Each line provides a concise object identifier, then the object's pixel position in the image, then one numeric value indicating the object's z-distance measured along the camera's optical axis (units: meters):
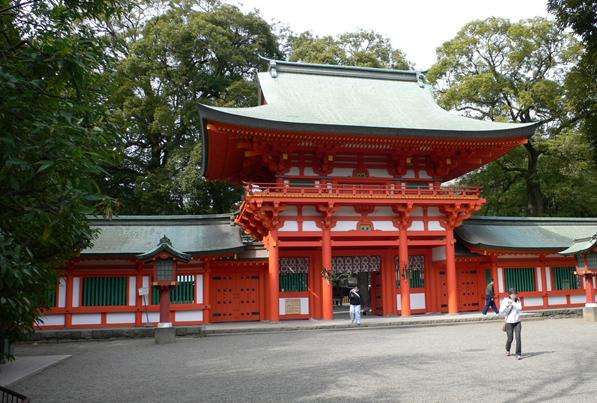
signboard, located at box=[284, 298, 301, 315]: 21.61
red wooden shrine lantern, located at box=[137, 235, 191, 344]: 16.97
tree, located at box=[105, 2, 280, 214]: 34.22
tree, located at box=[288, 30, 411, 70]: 40.75
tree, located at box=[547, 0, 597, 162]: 7.61
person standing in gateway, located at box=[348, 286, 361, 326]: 18.72
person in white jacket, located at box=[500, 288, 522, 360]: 11.44
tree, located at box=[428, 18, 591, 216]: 34.72
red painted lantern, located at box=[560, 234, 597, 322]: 20.58
